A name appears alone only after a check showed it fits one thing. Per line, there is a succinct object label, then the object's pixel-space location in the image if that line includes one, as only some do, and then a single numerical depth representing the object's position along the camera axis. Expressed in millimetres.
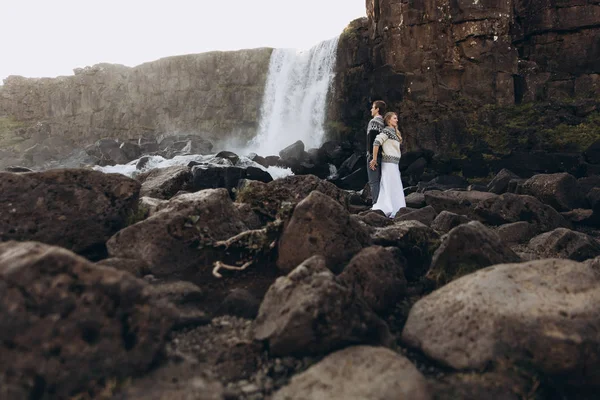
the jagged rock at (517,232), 9094
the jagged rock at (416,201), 13299
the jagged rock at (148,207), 5215
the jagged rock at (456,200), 11648
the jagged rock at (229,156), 24919
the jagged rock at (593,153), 19156
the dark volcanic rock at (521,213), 10086
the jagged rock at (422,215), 9555
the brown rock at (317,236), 4680
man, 10938
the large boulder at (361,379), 2941
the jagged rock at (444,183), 19609
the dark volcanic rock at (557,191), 12469
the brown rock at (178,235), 4582
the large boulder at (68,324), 2684
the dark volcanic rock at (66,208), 4633
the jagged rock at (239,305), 4156
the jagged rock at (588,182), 15492
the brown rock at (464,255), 4637
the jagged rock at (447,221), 7879
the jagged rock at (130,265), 4191
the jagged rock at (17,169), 10141
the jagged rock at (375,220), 6832
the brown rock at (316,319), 3457
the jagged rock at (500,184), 14906
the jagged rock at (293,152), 26544
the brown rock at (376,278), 4230
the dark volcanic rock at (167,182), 7215
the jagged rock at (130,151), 37188
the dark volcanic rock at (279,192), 5844
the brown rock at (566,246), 7051
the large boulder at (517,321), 3387
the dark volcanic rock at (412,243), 5371
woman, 10852
